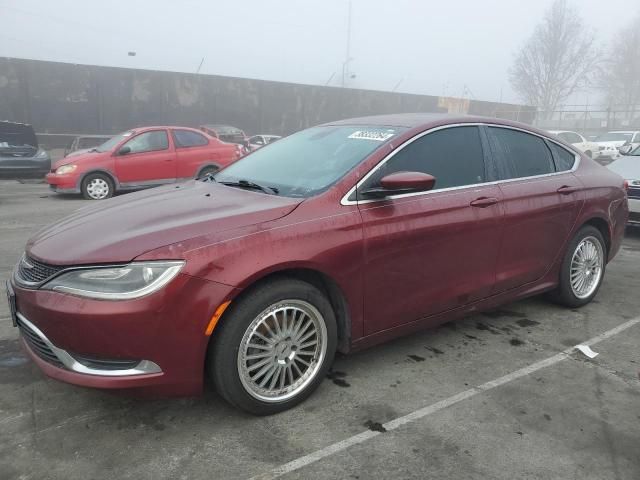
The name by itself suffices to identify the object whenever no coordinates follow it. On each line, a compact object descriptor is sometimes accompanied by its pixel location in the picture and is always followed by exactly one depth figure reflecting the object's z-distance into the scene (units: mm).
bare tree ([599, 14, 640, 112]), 60344
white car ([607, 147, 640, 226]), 7199
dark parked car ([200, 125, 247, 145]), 19506
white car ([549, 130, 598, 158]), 19698
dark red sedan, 2422
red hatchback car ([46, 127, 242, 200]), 10453
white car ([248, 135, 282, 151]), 20725
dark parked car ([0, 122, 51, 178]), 12363
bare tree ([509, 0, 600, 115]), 55812
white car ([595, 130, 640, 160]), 20562
